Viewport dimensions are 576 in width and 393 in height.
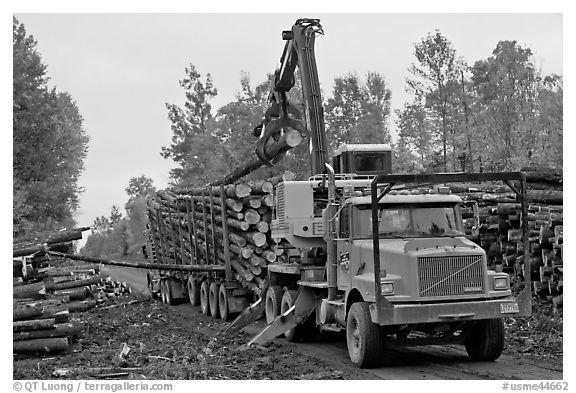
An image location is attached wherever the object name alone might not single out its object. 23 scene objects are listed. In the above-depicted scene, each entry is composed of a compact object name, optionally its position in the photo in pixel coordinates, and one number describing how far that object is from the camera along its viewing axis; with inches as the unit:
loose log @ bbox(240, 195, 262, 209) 671.8
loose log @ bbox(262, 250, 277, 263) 663.8
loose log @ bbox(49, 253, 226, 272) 604.1
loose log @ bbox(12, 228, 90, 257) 569.2
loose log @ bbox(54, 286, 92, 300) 618.8
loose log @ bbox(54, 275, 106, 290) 657.7
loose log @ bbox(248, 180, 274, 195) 666.8
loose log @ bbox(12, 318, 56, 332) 462.0
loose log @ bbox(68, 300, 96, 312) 604.9
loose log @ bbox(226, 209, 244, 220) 686.6
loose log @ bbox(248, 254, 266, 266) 672.4
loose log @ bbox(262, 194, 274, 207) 658.8
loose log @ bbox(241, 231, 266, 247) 664.4
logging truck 404.5
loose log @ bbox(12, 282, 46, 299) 515.5
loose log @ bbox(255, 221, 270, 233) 671.1
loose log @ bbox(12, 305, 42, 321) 469.4
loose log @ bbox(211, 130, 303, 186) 648.4
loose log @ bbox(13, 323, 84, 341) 463.5
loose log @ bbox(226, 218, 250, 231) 677.9
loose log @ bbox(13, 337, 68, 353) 457.4
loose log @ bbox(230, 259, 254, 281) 681.6
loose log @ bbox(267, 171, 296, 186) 650.1
